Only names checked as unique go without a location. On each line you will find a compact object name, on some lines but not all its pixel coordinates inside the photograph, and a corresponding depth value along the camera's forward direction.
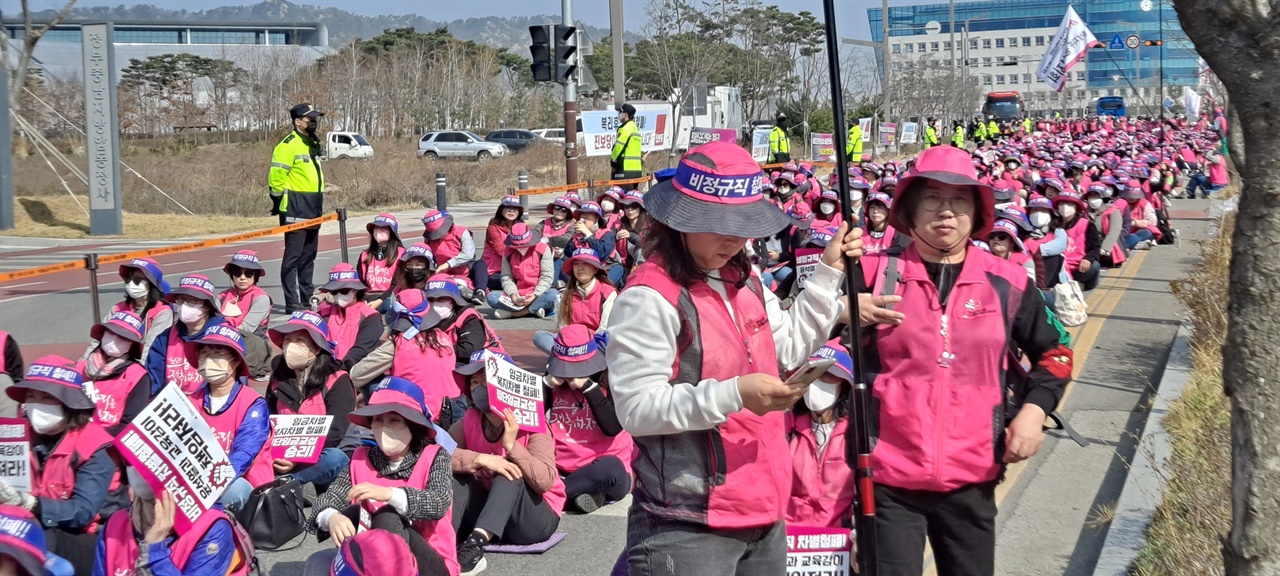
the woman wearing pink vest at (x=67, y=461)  5.52
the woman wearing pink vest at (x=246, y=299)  9.48
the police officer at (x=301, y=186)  13.52
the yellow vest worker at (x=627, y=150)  19.30
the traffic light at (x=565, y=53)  17.81
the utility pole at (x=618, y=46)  21.97
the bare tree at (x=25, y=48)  26.59
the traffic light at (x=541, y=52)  17.56
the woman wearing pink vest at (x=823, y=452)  4.15
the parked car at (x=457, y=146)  47.94
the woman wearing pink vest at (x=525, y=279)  13.57
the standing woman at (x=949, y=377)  3.55
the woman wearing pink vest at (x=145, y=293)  8.75
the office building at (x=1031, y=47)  80.44
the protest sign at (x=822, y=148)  31.52
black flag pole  3.23
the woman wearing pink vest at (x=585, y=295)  9.52
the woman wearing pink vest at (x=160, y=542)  4.59
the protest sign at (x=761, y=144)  29.75
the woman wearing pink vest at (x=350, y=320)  8.66
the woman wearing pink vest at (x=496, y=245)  13.88
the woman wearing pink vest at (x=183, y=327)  7.63
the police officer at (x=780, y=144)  26.14
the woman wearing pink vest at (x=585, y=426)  6.97
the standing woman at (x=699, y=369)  2.94
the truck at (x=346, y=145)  45.28
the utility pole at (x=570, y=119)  18.69
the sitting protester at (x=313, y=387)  7.14
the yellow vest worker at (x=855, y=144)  31.39
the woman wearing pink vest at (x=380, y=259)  11.78
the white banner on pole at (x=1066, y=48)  27.34
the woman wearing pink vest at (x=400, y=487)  5.20
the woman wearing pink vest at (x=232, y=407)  6.00
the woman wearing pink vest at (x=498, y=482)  6.16
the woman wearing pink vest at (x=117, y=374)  6.73
